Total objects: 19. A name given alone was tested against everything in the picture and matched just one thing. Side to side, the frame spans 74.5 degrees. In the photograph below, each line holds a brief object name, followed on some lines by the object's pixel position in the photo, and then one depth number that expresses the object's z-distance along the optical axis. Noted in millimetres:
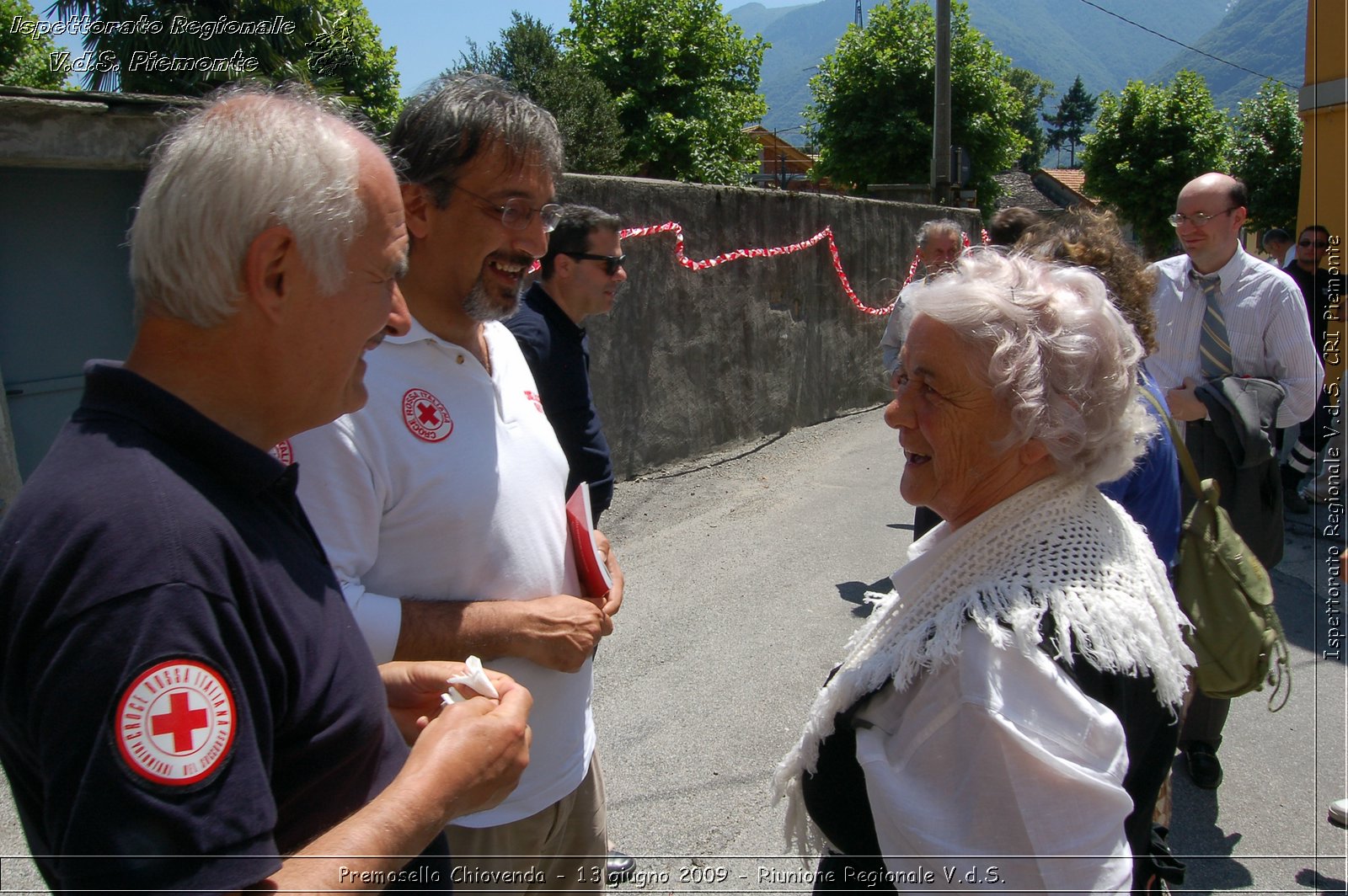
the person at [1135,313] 2355
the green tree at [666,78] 29375
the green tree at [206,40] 12875
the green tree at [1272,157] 17125
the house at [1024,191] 48456
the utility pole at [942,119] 13875
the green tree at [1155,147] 27578
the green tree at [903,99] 27469
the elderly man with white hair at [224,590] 824
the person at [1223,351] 3514
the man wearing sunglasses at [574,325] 2998
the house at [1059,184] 52791
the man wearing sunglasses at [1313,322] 6816
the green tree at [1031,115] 84812
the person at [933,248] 5047
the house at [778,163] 45250
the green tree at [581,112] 22859
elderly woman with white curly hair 1260
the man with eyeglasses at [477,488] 1600
